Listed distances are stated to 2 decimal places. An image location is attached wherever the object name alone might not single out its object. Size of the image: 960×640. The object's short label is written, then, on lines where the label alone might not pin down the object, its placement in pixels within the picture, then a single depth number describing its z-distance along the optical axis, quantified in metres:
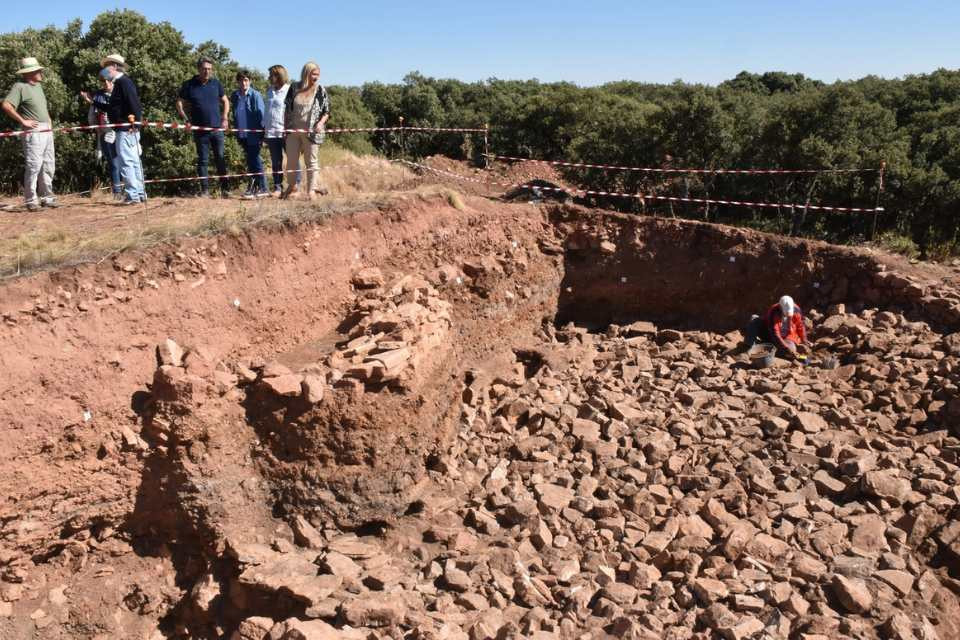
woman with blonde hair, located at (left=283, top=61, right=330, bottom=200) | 9.29
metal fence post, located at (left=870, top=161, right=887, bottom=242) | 11.34
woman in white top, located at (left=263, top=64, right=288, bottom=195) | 9.59
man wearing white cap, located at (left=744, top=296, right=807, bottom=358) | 9.75
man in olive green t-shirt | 7.96
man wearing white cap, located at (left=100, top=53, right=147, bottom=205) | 8.60
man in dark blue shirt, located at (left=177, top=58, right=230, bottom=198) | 9.44
